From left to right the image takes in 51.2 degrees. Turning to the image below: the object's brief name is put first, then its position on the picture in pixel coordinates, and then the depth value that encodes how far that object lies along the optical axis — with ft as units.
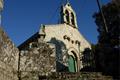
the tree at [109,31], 24.35
